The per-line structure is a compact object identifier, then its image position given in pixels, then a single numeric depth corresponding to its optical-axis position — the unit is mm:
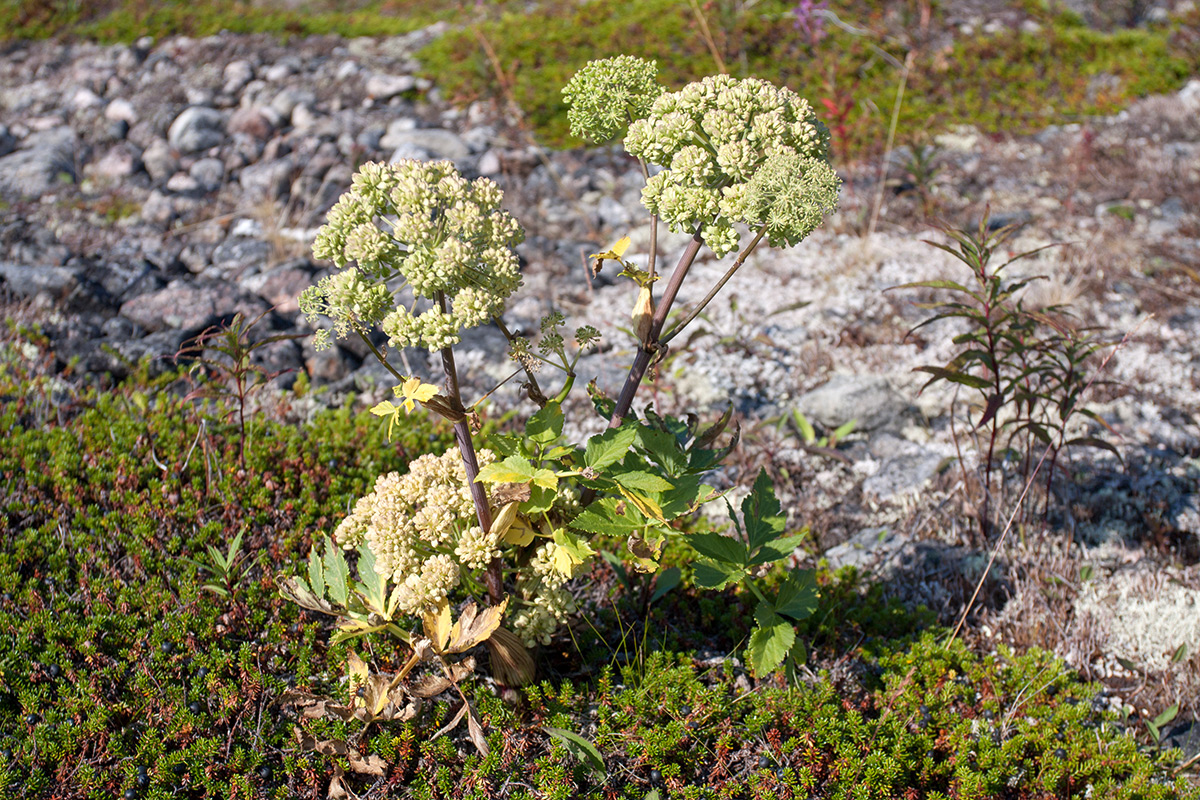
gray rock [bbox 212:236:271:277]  6301
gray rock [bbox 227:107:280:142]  8359
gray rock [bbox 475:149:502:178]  7660
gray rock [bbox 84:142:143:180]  7848
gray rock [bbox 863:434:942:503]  4574
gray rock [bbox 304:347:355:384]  5168
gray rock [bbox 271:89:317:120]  8656
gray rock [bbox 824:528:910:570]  4109
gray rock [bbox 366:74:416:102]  8852
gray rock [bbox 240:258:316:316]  5727
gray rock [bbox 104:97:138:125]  8703
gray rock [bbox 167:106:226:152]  8172
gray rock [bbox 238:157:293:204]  7426
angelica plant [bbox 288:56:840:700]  2123
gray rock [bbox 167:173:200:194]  7527
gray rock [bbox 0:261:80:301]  5445
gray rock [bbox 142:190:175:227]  7102
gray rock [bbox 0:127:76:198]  7492
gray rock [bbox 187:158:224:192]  7703
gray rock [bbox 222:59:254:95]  9141
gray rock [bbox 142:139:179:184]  7902
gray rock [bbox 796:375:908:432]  4992
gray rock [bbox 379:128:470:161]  7707
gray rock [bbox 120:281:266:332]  5444
